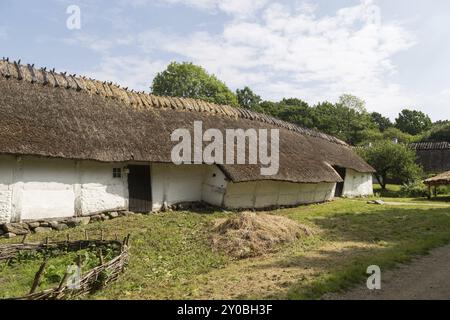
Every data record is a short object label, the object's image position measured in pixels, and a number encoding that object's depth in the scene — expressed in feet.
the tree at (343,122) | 214.28
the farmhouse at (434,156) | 158.61
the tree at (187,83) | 174.40
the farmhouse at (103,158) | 43.19
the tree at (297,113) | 213.46
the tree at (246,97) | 222.07
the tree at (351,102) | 219.82
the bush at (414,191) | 107.65
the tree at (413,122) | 260.87
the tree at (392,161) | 121.80
